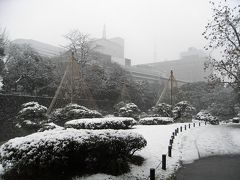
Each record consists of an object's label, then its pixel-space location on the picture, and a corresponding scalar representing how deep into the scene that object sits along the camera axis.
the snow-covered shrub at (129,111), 26.25
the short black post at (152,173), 6.74
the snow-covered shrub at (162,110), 30.30
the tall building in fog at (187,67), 93.25
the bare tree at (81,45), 31.25
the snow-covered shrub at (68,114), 20.30
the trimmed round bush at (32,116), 15.89
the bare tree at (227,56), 17.23
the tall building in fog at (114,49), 63.97
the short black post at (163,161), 8.64
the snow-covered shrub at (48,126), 14.81
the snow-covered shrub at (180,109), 31.39
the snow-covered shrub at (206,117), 31.81
